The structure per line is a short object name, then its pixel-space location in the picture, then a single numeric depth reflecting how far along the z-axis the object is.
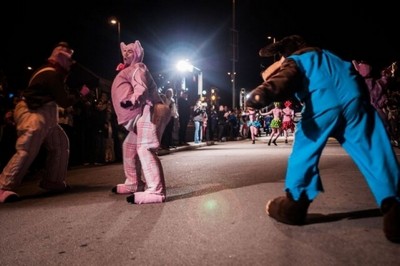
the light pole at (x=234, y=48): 24.53
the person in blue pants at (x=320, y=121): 3.42
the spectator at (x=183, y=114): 17.16
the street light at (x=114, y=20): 27.75
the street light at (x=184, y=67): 22.36
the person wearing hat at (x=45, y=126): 5.45
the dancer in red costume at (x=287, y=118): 18.23
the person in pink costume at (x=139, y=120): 4.96
